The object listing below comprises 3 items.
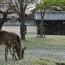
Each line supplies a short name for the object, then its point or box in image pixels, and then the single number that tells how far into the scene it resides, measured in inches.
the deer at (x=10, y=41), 517.3
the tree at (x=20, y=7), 1199.2
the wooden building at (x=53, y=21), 1930.4
